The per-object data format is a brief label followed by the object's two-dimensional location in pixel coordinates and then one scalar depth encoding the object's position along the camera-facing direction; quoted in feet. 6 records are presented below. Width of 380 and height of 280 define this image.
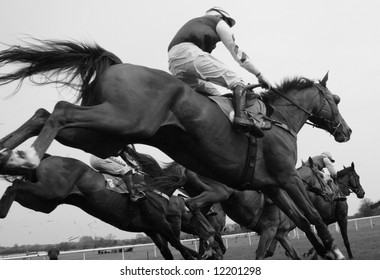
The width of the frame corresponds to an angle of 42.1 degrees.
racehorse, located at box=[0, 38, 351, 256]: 13.50
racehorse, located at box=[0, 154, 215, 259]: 21.43
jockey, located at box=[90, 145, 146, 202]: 27.25
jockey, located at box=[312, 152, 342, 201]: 36.86
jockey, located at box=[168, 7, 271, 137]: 17.20
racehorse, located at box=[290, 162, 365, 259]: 37.91
